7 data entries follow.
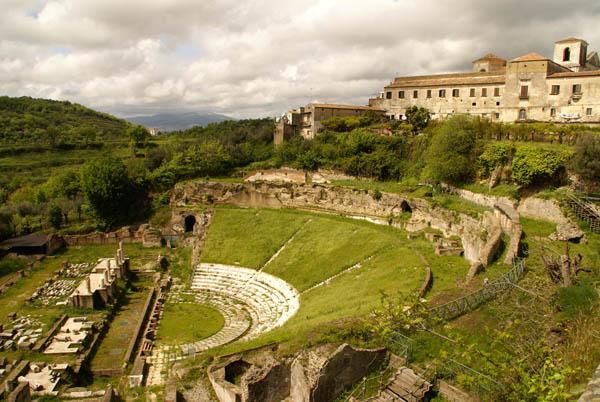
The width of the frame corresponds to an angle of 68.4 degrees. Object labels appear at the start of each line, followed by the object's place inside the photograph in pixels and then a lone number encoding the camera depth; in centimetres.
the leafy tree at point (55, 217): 4750
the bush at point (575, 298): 1445
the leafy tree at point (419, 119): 4775
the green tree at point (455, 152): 3572
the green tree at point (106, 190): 4422
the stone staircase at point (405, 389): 1207
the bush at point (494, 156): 3391
